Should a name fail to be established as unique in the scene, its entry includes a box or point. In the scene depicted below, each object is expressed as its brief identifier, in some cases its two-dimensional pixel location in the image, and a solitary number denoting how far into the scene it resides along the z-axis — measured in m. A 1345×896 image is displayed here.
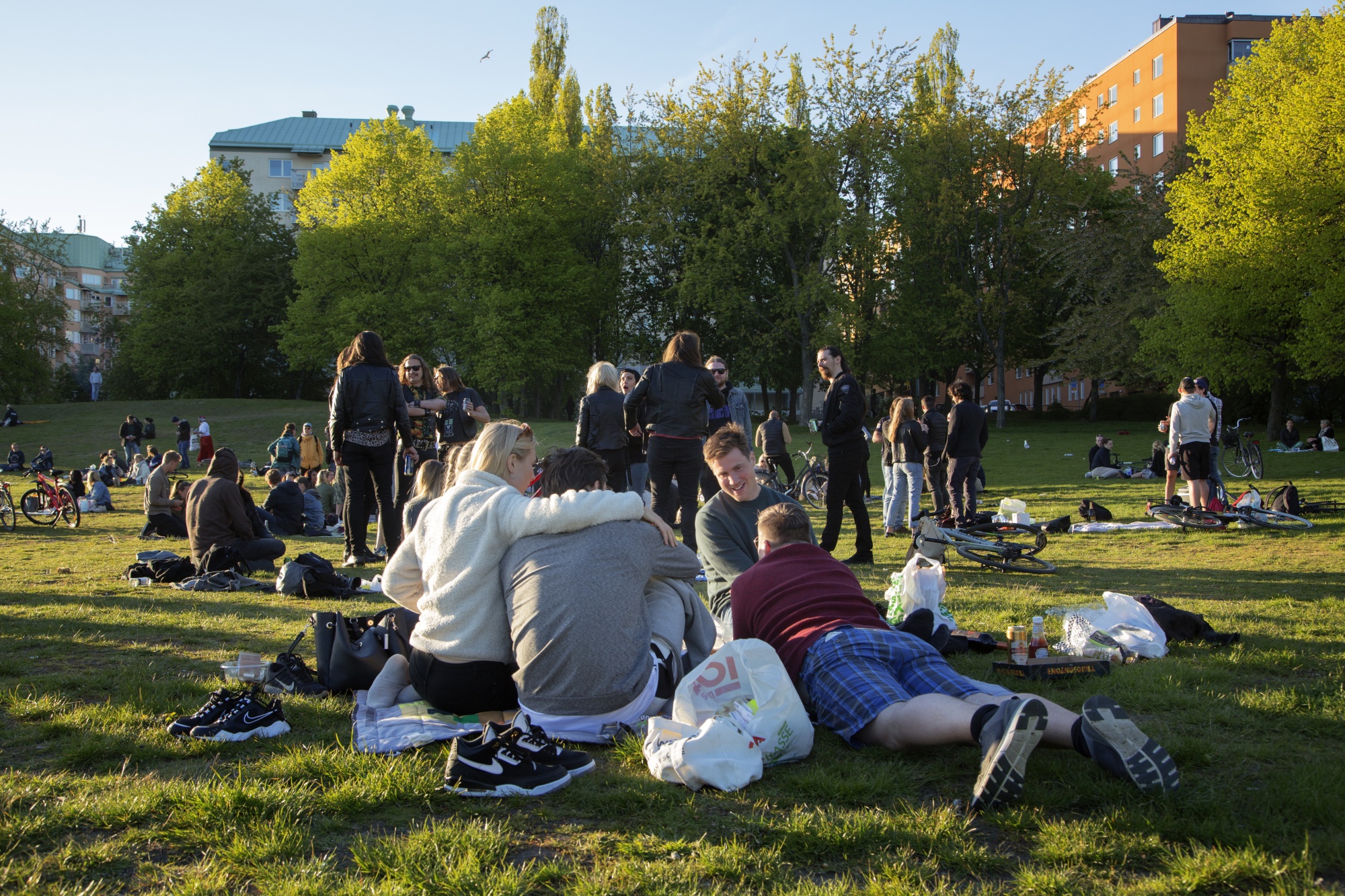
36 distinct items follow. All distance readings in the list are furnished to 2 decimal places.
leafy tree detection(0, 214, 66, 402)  49.72
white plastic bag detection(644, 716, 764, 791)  3.29
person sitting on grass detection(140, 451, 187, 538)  12.69
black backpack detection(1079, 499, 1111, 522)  12.76
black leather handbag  4.54
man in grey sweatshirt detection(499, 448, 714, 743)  3.64
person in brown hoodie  8.72
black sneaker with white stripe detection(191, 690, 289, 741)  3.85
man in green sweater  5.20
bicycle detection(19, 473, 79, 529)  15.17
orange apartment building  54.16
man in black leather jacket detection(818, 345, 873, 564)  8.66
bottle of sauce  5.07
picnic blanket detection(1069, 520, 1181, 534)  11.76
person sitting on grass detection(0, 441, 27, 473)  26.07
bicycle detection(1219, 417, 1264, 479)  18.77
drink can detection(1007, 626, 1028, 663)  4.93
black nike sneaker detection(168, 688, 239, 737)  3.87
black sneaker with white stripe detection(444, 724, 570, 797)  3.24
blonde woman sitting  3.72
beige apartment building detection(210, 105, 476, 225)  73.94
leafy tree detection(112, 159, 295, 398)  49.28
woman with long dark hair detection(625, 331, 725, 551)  7.95
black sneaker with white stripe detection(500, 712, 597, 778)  3.39
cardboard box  4.67
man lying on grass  3.02
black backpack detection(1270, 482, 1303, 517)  11.85
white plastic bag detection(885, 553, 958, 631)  6.02
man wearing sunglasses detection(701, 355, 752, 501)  9.80
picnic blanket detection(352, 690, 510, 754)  3.72
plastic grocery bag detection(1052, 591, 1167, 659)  5.18
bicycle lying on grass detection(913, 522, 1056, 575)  8.67
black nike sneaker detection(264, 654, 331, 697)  4.59
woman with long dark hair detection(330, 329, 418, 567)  8.20
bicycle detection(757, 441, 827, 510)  15.68
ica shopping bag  3.51
